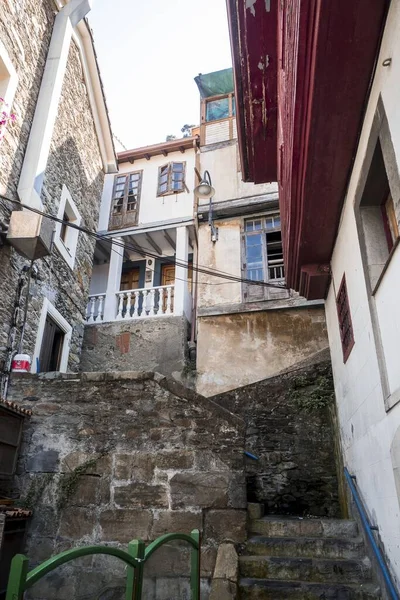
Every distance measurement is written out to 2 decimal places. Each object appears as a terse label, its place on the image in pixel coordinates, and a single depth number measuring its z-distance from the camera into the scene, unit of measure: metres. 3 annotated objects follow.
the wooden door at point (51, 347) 7.75
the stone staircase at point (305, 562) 3.62
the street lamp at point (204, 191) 8.56
